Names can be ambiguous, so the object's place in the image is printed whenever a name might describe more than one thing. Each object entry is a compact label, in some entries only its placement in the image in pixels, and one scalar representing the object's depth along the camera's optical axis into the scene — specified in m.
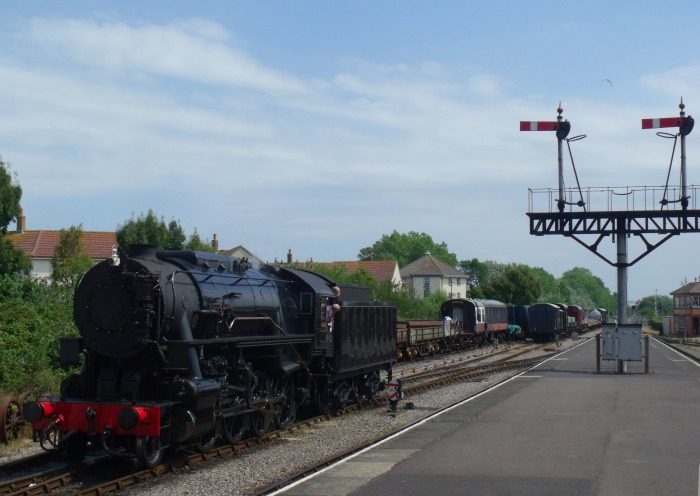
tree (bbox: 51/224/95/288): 35.75
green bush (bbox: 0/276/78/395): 17.14
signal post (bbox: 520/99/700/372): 27.41
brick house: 90.73
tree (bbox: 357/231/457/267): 138.50
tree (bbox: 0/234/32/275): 31.33
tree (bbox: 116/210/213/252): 40.81
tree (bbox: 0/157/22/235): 31.67
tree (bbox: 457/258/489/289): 147.88
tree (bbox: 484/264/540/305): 93.56
